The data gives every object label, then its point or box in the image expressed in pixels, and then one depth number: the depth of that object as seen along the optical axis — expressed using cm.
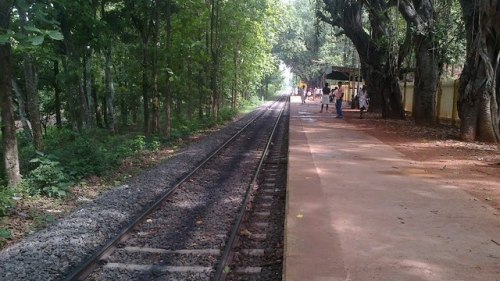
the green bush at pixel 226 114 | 2754
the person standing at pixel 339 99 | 2362
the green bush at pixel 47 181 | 853
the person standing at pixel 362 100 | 2431
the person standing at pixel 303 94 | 4756
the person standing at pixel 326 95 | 2820
